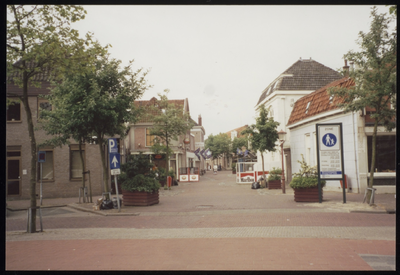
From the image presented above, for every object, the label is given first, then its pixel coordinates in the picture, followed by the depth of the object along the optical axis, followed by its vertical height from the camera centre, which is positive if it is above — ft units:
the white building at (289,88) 100.63 +18.63
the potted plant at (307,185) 49.67 -4.03
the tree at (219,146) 288.51 +9.63
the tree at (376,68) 41.42 +9.76
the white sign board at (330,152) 48.78 +0.42
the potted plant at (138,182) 50.93 -2.97
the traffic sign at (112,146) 46.11 +1.90
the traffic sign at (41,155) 61.93 +1.30
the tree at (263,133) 80.43 +5.33
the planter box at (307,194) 49.80 -5.23
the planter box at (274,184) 75.92 -5.66
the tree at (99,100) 48.03 +8.17
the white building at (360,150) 58.70 +0.68
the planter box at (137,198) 51.21 -5.24
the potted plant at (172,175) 99.71 -4.33
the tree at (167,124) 94.84 +9.36
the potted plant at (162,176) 94.32 -4.22
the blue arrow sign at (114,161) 45.96 +0.02
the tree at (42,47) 31.89 +10.52
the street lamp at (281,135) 73.44 +4.25
